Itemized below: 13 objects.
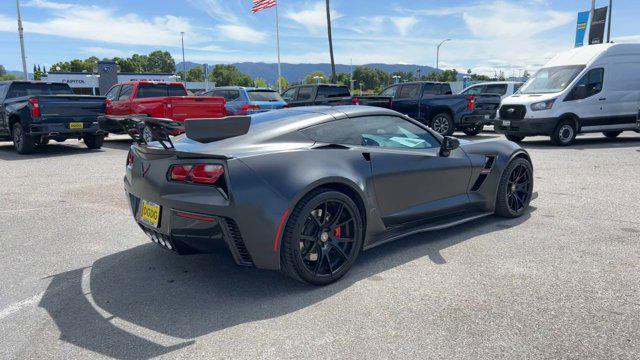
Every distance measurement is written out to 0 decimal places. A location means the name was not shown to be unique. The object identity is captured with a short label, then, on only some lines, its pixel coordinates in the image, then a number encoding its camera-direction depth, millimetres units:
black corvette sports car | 3072
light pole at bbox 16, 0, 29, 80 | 29922
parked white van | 11922
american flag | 29203
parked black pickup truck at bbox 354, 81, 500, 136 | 14070
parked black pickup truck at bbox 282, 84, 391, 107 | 15102
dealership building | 68688
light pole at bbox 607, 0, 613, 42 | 34512
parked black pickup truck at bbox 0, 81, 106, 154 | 10453
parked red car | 11555
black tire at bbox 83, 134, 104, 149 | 12000
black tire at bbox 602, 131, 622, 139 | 13808
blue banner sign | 25484
